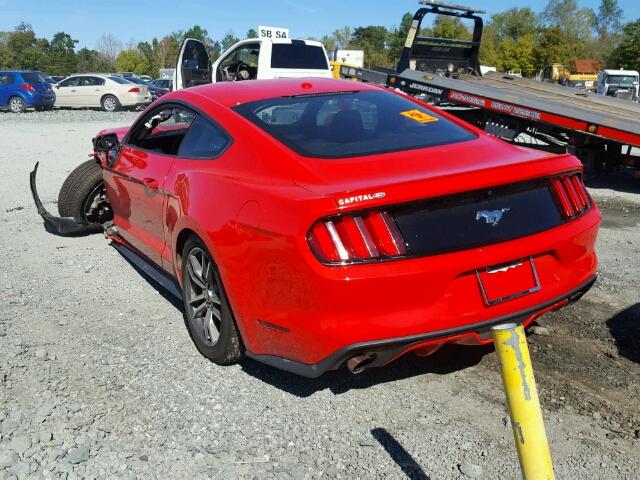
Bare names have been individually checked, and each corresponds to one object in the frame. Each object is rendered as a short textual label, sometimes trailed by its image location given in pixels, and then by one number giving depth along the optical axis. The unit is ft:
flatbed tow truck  28.58
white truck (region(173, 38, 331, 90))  45.11
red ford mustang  8.80
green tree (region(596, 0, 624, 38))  396.37
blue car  79.30
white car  81.41
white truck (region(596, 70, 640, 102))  115.53
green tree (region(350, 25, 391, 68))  279.49
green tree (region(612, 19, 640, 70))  197.36
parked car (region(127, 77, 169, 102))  88.07
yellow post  5.89
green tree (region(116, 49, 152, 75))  292.81
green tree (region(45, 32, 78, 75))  237.66
